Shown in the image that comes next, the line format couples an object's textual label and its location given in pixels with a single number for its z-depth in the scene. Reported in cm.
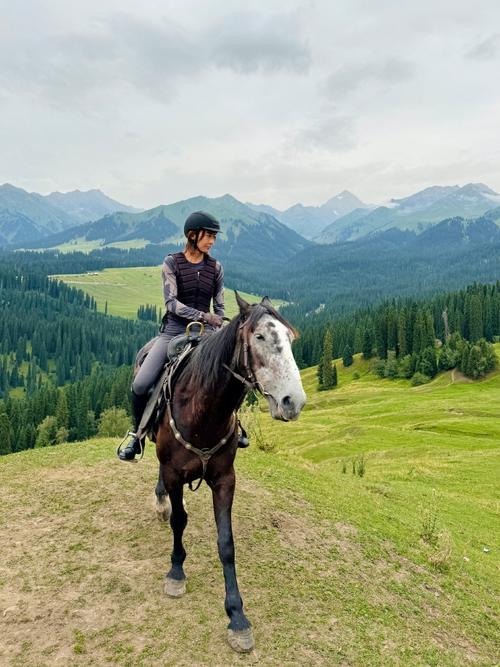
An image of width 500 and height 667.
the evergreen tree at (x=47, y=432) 8981
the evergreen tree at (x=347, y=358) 12662
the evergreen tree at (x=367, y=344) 12200
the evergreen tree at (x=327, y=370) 11150
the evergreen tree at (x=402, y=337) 11381
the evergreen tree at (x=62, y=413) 9556
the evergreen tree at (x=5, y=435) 7819
